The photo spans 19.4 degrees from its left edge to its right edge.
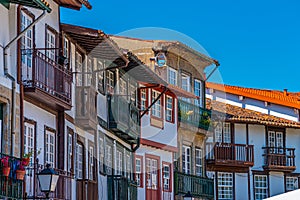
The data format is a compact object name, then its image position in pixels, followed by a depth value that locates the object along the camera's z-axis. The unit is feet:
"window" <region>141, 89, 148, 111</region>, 114.32
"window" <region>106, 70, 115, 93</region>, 98.05
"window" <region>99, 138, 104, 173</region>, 93.71
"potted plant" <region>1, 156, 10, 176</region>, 59.55
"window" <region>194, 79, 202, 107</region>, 139.54
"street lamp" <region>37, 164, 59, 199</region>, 60.90
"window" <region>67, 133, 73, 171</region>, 80.82
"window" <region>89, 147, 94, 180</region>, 90.38
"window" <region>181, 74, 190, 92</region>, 135.13
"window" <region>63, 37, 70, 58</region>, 80.44
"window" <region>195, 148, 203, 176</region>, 138.31
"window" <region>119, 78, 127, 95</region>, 104.37
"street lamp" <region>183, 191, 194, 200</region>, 102.28
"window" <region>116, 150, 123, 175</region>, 102.36
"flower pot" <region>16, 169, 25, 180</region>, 61.93
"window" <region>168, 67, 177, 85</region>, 129.90
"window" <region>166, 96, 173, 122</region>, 123.34
